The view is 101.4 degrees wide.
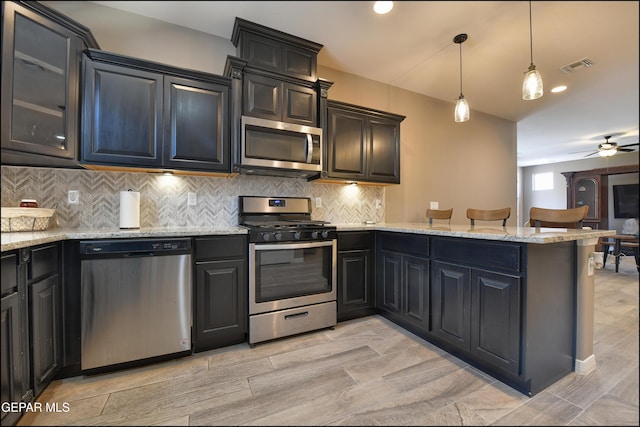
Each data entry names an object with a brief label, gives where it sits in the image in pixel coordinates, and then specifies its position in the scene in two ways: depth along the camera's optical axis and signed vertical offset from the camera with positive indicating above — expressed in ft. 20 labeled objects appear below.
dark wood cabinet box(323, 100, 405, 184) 8.50 +2.36
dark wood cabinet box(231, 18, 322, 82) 6.93 +4.61
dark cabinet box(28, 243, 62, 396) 4.44 -1.86
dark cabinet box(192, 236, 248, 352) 6.24 -1.96
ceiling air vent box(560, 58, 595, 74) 7.06 +4.20
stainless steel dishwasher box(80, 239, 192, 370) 5.30 -1.87
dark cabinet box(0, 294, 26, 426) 3.79 -2.20
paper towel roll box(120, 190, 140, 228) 6.39 +0.07
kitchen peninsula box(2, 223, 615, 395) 4.78 -1.67
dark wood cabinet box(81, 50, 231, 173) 5.83 +2.32
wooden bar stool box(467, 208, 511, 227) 7.94 -0.04
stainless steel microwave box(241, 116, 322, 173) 7.07 +1.92
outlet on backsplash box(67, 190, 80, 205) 6.46 +0.37
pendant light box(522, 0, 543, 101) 5.67 +2.83
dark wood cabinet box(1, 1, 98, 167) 4.37 +2.37
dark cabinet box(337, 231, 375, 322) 8.00 -1.95
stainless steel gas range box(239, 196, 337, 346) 6.73 -1.71
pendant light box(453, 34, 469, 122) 7.43 +2.94
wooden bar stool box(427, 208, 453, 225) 10.00 -0.05
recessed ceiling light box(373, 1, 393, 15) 3.76 +3.07
